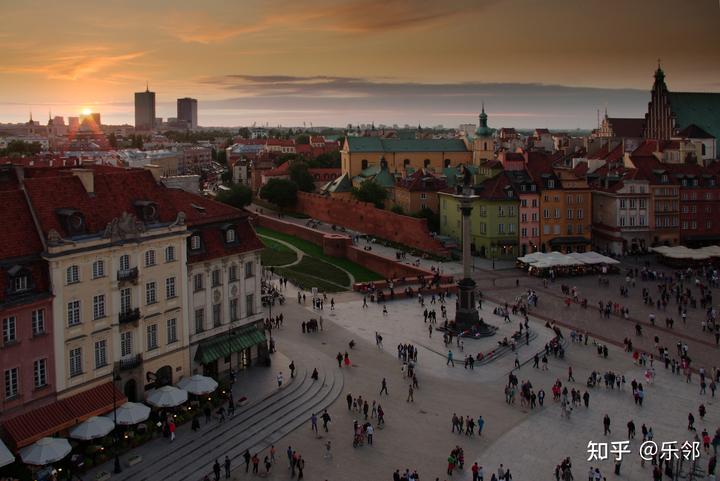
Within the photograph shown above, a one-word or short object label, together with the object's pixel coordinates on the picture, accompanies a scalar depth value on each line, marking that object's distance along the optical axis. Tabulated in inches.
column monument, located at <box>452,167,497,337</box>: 1756.9
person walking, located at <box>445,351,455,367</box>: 1546.5
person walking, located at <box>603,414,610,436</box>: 1187.1
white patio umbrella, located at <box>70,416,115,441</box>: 1045.8
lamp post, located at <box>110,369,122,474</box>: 1034.1
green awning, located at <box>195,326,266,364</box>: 1339.8
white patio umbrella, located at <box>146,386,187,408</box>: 1175.0
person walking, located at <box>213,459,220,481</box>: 1022.4
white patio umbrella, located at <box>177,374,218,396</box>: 1240.2
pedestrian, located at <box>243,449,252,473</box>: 1063.0
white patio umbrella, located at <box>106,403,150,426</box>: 1102.4
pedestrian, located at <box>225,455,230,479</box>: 1035.9
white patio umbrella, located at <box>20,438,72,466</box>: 973.8
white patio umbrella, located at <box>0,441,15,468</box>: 938.1
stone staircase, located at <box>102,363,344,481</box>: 1056.8
